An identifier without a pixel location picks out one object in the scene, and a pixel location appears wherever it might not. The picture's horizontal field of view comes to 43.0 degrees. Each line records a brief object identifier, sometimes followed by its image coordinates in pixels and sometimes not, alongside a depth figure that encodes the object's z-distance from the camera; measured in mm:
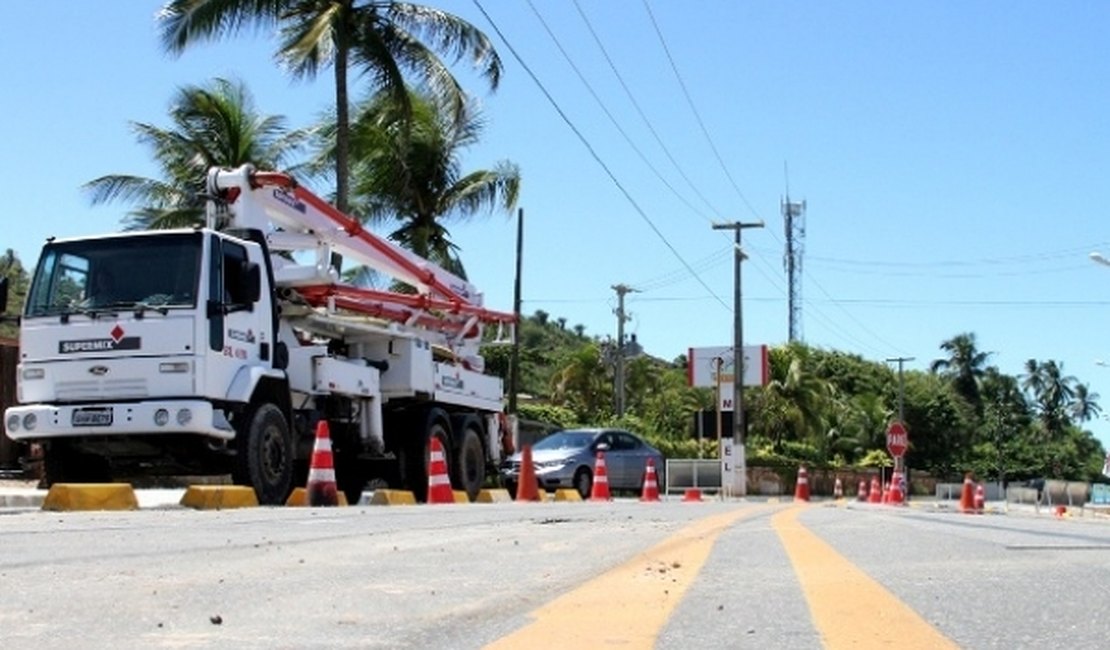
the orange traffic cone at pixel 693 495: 27916
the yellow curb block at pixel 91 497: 12805
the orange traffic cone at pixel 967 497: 24797
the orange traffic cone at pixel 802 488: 28922
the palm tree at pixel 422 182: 32594
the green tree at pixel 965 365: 109562
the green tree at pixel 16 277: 40291
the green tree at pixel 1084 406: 125375
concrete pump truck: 13555
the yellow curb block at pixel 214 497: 13234
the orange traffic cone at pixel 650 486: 23156
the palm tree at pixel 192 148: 31156
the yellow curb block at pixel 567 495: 21875
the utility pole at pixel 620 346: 52719
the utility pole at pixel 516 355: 38781
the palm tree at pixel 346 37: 26156
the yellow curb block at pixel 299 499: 15166
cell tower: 83812
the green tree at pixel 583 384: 57125
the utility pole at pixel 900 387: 73250
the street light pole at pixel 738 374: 37875
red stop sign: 34594
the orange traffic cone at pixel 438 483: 16547
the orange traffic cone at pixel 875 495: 31847
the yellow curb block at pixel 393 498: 16000
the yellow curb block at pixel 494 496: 19523
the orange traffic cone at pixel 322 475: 14422
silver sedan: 24469
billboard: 46541
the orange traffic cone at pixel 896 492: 28408
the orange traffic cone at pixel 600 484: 22156
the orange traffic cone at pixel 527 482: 19344
